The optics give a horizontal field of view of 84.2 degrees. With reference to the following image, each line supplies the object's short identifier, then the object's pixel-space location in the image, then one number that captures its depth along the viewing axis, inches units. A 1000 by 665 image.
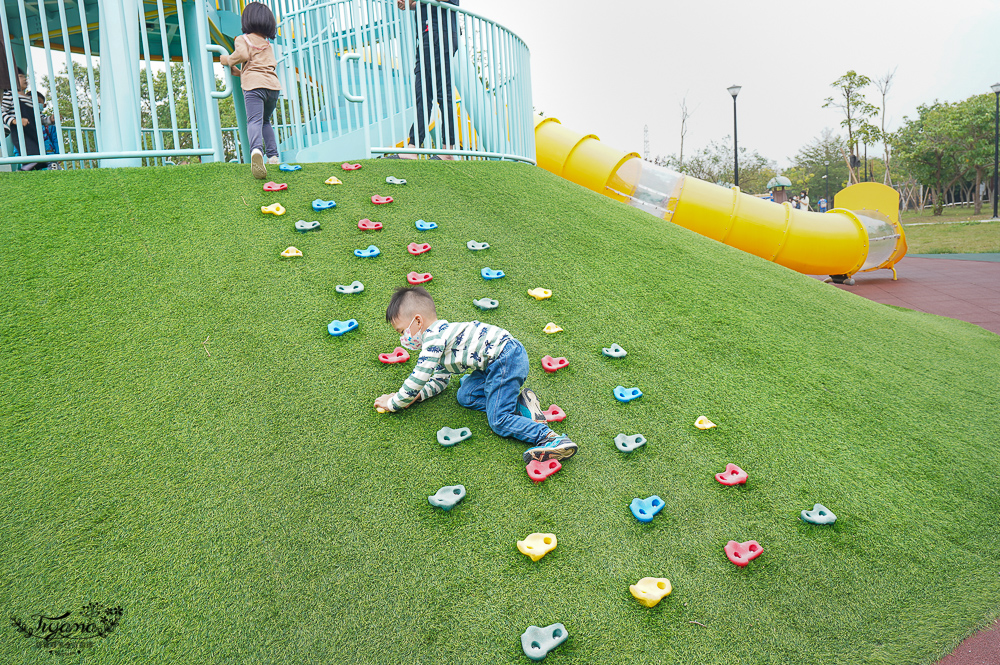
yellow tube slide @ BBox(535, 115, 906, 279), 394.0
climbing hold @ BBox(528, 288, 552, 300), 173.8
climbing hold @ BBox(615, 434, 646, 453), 120.0
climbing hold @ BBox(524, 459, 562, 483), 109.3
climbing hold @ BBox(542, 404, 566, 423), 125.8
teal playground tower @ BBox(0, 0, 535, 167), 207.2
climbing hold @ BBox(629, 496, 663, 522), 103.7
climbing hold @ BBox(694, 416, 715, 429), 130.4
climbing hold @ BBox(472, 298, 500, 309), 162.9
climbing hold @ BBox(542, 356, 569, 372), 141.9
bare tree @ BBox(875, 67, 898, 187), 1541.5
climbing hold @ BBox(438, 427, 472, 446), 115.6
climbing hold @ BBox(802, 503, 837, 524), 107.7
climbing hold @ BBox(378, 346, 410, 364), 137.0
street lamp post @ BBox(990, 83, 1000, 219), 980.6
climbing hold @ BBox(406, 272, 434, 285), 167.8
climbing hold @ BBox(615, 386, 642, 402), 135.9
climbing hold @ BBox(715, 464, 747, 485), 114.4
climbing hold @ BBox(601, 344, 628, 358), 151.4
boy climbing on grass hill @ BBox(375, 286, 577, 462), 116.6
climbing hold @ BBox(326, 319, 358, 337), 143.8
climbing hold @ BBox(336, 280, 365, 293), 160.2
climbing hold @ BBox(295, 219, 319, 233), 183.5
